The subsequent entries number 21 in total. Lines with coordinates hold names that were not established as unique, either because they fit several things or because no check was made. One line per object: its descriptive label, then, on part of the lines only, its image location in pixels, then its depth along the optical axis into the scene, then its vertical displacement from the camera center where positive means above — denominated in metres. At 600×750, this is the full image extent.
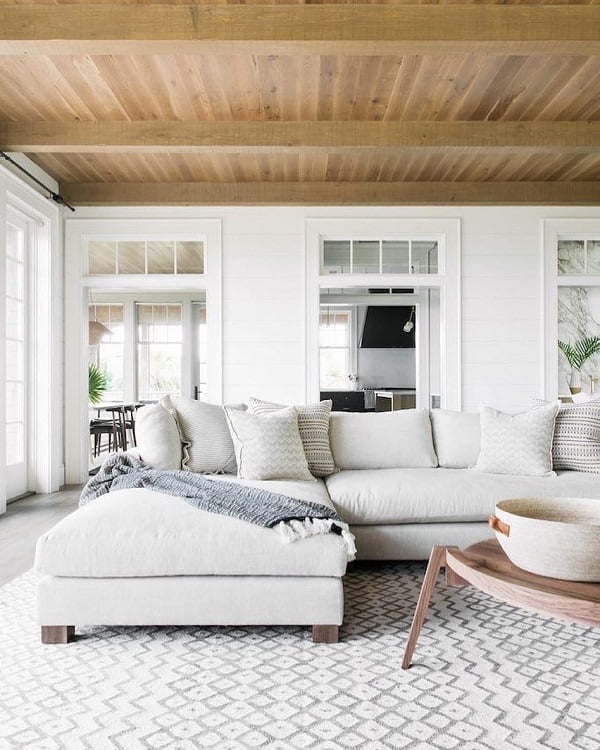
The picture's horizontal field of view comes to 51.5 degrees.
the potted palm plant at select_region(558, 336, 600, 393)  6.65 +0.24
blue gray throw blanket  2.43 -0.52
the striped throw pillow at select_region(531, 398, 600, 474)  3.60 -0.36
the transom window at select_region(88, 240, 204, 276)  6.32 +1.28
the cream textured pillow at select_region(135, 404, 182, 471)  3.46 -0.34
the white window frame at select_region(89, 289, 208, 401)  10.45 +1.02
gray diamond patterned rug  1.71 -0.99
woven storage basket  1.66 -0.46
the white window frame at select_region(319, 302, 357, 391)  10.99 +0.75
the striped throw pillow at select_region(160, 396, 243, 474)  3.64 -0.34
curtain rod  4.68 +1.67
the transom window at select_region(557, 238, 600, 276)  6.35 +1.25
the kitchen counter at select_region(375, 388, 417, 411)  9.08 -0.32
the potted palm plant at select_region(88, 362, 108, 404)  8.83 -0.10
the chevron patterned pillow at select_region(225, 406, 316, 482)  3.40 -0.38
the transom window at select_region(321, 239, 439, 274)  6.25 +1.24
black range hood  10.52 +0.85
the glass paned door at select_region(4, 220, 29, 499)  5.15 +0.16
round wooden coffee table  1.58 -0.57
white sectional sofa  2.33 -0.72
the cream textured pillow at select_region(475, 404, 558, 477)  3.51 -0.38
